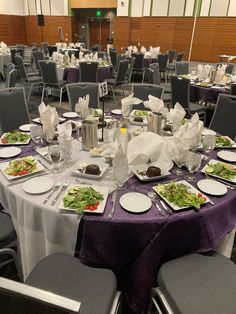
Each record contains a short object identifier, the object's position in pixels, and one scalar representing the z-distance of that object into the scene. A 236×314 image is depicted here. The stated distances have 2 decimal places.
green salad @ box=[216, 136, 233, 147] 1.97
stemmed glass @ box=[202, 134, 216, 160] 1.81
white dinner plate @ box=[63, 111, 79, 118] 2.46
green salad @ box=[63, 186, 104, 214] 1.24
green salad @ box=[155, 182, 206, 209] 1.29
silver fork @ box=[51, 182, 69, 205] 1.30
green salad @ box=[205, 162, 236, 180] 1.55
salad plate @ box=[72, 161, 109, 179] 1.50
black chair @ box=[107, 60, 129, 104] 5.39
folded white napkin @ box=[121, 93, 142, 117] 2.28
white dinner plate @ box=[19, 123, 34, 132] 2.14
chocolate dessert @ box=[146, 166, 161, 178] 1.50
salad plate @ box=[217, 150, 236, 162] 1.77
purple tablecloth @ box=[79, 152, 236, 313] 1.22
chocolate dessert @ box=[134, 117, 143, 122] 2.38
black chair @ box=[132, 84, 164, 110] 3.15
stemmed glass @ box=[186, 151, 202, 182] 1.54
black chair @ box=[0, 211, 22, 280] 1.48
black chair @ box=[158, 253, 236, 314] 1.10
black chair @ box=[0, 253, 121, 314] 1.11
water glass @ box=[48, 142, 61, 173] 1.52
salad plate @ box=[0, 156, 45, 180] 1.49
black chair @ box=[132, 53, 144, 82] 7.65
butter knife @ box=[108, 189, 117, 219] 1.23
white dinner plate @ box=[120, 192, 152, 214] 1.26
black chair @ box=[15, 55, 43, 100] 5.33
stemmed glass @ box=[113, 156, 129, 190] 1.41
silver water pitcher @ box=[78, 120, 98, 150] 1.77
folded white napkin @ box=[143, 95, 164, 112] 2.10
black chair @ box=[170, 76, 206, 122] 3.63
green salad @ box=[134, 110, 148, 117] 2.55
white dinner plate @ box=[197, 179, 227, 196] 1.40
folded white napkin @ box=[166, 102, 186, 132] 1.94
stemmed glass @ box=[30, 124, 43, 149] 1.89
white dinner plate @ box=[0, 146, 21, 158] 1.73
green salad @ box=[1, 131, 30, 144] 1.90
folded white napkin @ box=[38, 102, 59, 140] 1.82
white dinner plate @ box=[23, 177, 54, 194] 1.36
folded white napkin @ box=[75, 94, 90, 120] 2.13
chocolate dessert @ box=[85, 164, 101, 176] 1.50
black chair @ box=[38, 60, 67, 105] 4.97
